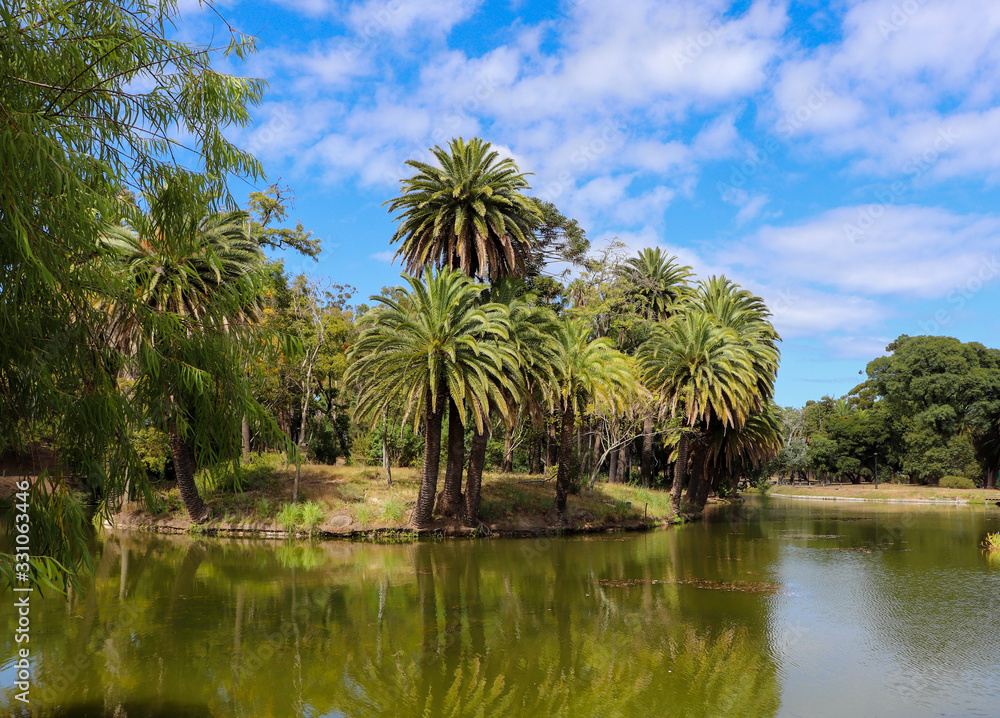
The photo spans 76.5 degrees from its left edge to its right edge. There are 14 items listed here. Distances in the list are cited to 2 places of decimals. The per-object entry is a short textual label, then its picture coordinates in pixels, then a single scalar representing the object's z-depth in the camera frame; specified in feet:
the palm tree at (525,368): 86.43
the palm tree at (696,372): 111.45
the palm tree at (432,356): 80.28
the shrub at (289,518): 87.76
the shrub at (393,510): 88.94
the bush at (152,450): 87.43
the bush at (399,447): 122.83
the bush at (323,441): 129.39
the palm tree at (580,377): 94.53
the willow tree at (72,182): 17.29
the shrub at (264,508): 90.58
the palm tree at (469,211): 93.61
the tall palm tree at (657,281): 152.25
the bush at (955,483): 205.57
